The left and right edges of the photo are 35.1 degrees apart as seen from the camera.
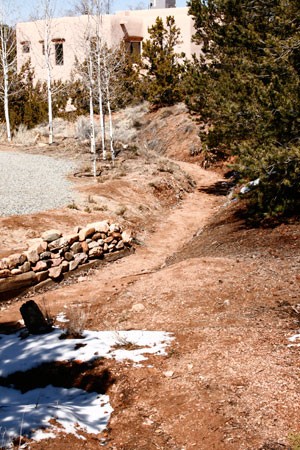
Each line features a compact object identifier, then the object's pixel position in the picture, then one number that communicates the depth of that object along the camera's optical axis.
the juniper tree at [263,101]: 10.09
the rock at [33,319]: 7.21
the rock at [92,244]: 11.84
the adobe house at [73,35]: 34.41
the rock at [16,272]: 10.00
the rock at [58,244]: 10.90
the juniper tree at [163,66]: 31.80
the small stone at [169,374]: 5.37
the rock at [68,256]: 11.20
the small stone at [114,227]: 12.41
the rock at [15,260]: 9.99
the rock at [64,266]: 11.02
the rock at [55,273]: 10.75
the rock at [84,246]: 11.59
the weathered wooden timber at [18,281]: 9.90
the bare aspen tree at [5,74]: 27.19
